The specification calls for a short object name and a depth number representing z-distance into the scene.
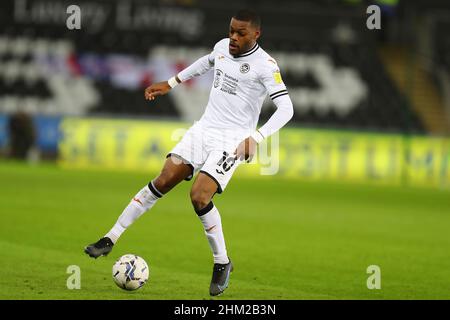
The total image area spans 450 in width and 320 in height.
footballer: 16.66
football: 15.79
